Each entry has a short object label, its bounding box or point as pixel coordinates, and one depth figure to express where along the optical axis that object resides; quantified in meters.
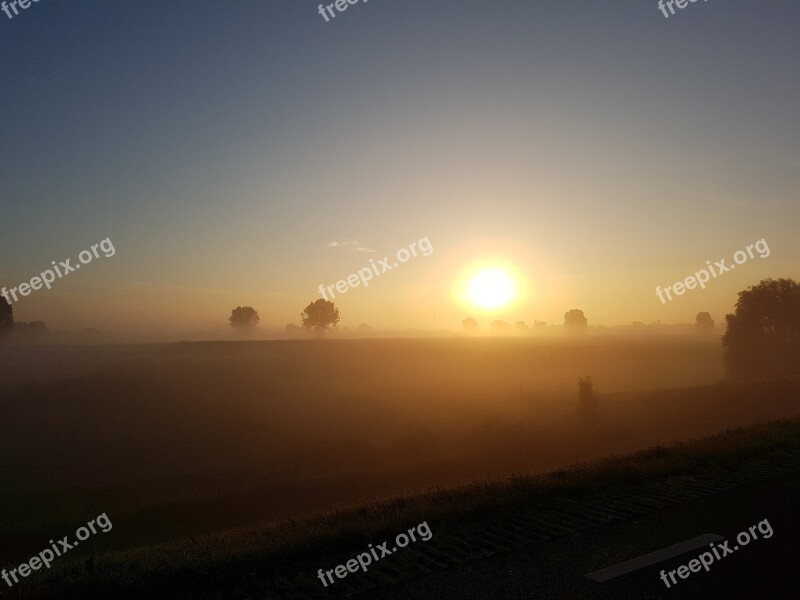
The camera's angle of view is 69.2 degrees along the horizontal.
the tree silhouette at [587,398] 53.16
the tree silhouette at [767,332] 82.00
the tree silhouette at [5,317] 113.88
